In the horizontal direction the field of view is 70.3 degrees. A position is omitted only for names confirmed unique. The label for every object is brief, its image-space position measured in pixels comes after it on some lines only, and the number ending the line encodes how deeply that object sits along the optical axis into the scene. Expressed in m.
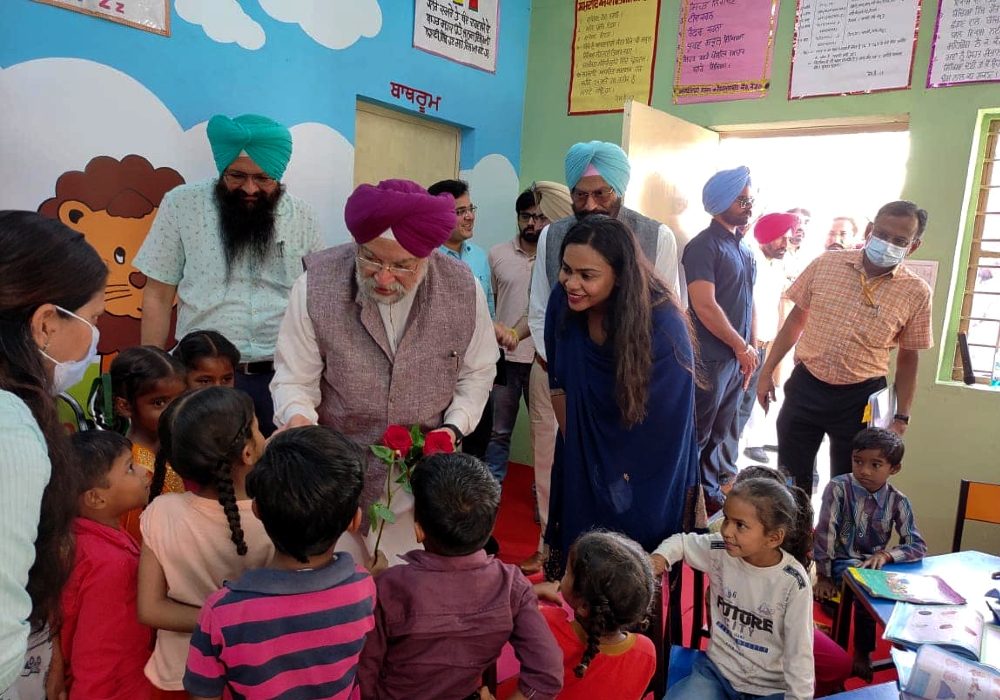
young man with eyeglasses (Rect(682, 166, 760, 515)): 3.56
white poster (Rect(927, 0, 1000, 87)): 3.57
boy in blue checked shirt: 2.71
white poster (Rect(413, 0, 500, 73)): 4.27
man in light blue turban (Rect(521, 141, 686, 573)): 2.88
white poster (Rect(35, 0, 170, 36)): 2.80
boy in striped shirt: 1.19
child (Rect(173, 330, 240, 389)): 2.31
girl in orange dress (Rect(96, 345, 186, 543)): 2.15
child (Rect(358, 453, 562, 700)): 1.37
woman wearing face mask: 0.93
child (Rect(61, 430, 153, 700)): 1.46
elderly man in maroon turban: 1.83
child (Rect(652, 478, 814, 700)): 1.81
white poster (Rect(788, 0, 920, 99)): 3.81
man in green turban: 2.55
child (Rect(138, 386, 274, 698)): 1.41
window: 3.77
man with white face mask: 3.09
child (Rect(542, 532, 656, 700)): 1.48
